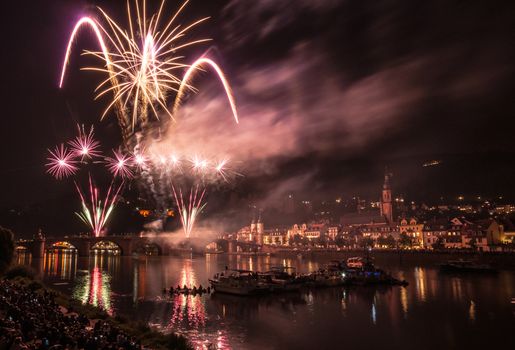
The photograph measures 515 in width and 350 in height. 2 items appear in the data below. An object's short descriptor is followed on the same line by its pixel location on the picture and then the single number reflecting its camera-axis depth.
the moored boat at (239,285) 41.88
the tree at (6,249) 38.00
